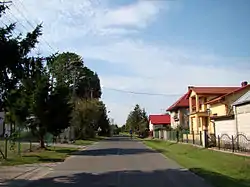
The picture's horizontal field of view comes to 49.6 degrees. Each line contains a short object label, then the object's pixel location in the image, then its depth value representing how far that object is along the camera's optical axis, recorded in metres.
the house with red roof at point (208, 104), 27.58
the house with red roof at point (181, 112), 49.71
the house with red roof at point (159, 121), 67.18
